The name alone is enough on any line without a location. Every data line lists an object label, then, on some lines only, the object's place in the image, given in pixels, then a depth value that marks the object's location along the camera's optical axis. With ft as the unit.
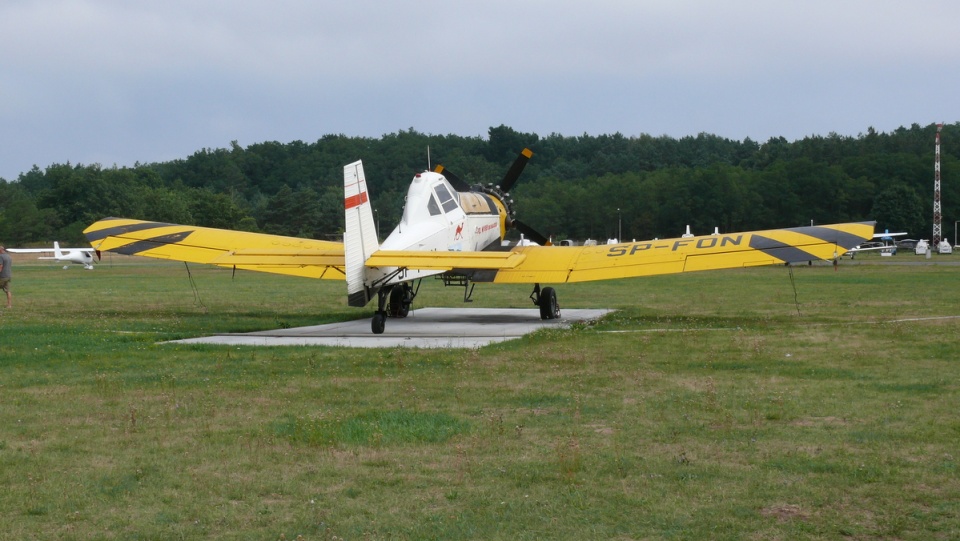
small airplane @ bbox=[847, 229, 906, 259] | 214.77
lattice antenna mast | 248.52
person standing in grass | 75.46
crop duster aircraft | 50.98
